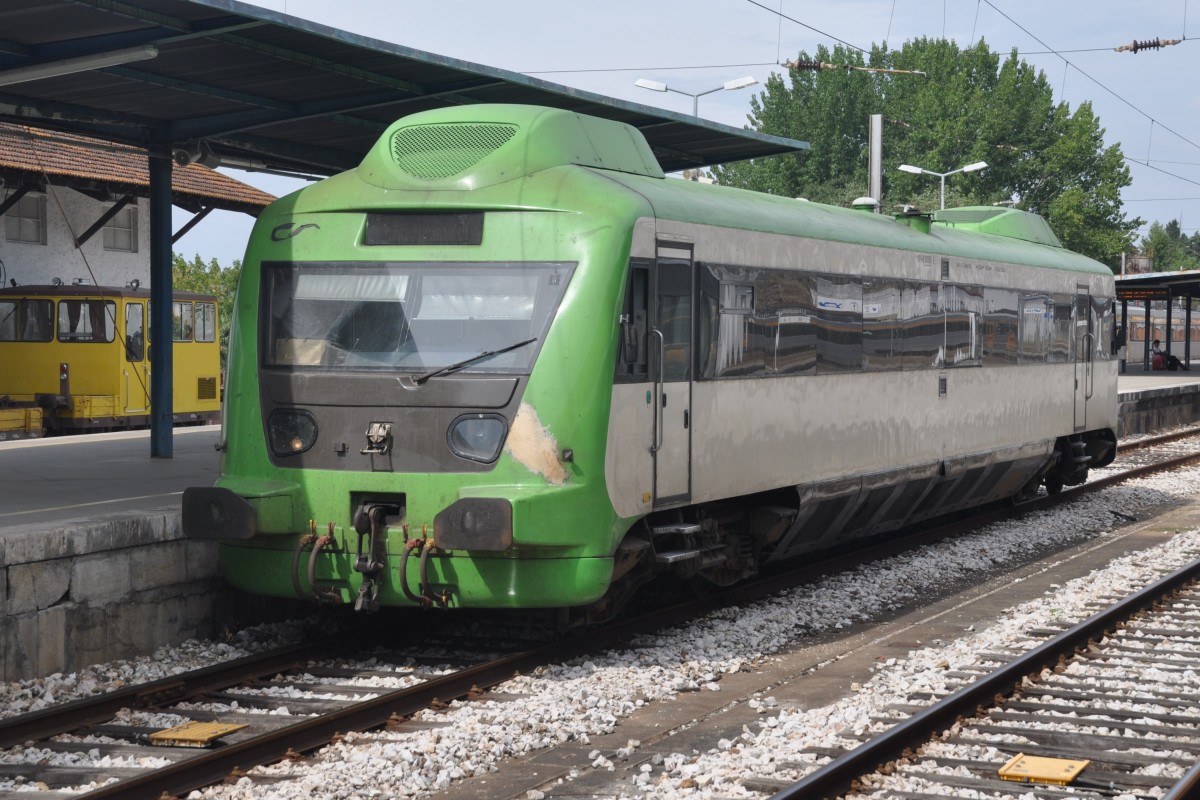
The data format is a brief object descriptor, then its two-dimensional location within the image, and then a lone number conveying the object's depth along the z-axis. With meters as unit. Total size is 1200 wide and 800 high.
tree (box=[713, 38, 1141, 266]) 74.00
